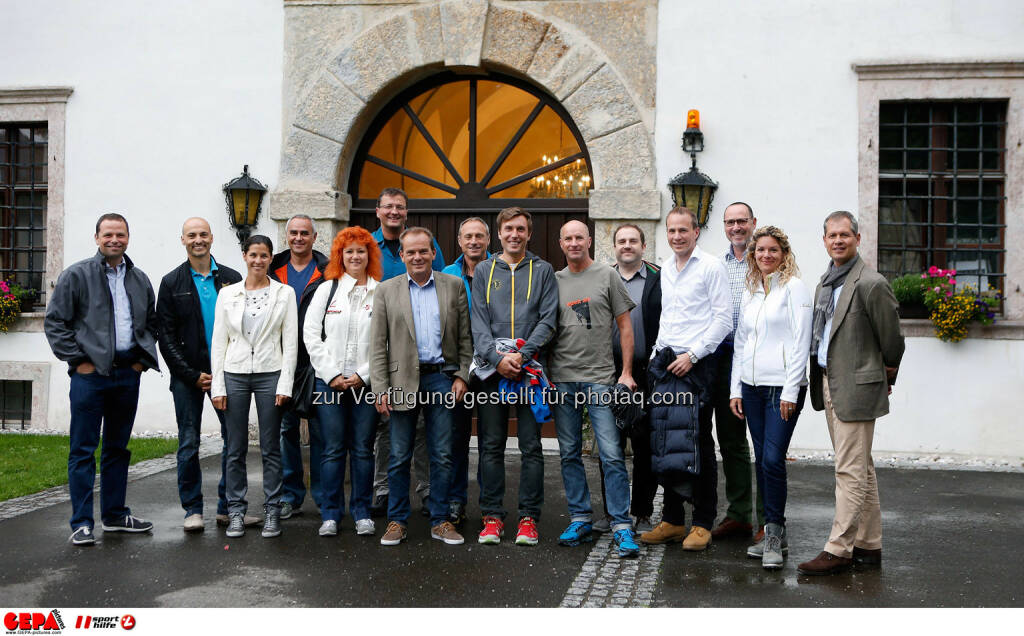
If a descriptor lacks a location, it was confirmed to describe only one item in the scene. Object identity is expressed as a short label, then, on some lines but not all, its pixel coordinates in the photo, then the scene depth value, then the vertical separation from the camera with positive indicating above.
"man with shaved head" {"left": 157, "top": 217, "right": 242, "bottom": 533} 5.43 -0.14
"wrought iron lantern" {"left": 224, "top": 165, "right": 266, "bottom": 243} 8.59 +1.14
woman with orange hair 5.29 -0.26
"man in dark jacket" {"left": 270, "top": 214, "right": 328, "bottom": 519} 5.81 -0.57
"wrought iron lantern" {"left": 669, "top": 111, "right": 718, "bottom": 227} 8.05 +1.24
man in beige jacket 5.15 -0.21
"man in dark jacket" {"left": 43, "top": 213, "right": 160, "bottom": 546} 5.11 -0.19
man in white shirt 4.96 +0.01
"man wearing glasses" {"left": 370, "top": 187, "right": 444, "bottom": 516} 5.98 +0.38
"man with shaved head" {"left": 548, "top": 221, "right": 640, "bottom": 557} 5.06 -0.27
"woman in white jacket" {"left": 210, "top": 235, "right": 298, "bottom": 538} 5.31 -0.24
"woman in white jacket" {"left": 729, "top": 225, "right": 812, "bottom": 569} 4.63 -0.18
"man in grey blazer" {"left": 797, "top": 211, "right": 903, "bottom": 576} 4.47 -0.22
